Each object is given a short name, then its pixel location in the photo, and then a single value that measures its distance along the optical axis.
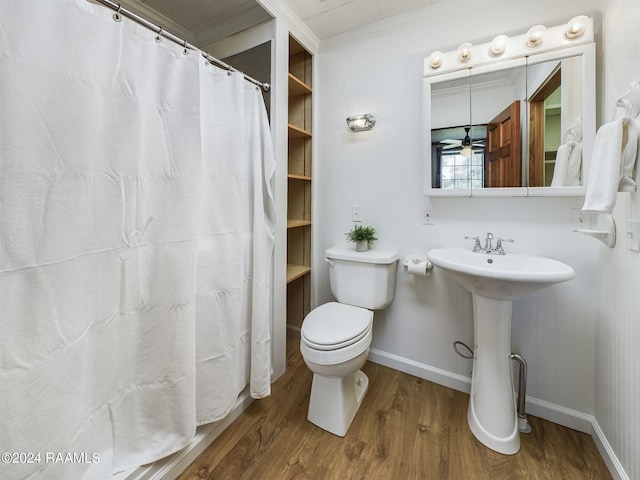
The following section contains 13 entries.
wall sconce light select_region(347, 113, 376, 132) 1.81
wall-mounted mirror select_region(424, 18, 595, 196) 1.30
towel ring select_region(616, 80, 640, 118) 0.99
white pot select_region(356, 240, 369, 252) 1.82
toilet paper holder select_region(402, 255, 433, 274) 1.61
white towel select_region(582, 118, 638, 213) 1.00
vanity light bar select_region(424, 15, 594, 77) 1.27
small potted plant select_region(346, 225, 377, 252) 1.82
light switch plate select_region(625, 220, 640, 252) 1.01
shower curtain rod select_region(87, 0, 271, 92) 0.87
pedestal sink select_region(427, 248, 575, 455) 1.22
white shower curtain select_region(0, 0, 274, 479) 0.70
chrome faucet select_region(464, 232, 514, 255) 1.47
